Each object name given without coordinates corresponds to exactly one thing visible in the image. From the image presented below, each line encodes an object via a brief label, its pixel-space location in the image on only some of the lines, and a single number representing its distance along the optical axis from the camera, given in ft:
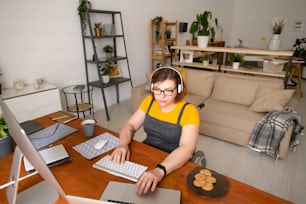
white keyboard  3.13
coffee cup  4.26
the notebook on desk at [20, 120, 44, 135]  4.48
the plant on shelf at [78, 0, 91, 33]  9.39
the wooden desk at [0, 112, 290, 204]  2.72
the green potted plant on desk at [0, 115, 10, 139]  3.62
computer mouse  3.87
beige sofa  7.94
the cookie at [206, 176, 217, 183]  2.93
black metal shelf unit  9.96
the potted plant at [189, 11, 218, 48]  9.97
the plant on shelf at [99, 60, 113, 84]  10.63
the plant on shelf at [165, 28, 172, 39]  14.14
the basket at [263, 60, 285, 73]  9.07
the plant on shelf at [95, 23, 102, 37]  10.23
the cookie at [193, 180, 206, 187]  2.86
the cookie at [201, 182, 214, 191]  2.80
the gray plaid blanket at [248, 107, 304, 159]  7.02
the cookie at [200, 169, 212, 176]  3.08
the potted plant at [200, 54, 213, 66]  11.05
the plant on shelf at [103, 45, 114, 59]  11.03
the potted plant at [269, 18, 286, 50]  9.00
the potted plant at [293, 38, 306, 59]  17.54
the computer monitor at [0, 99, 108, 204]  1.71
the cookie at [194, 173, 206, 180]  2.98
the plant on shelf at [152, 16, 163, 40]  13.33
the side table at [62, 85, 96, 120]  9.07
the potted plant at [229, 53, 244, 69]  10.14
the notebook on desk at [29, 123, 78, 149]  4.06
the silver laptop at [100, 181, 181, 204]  2.62
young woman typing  3.47
